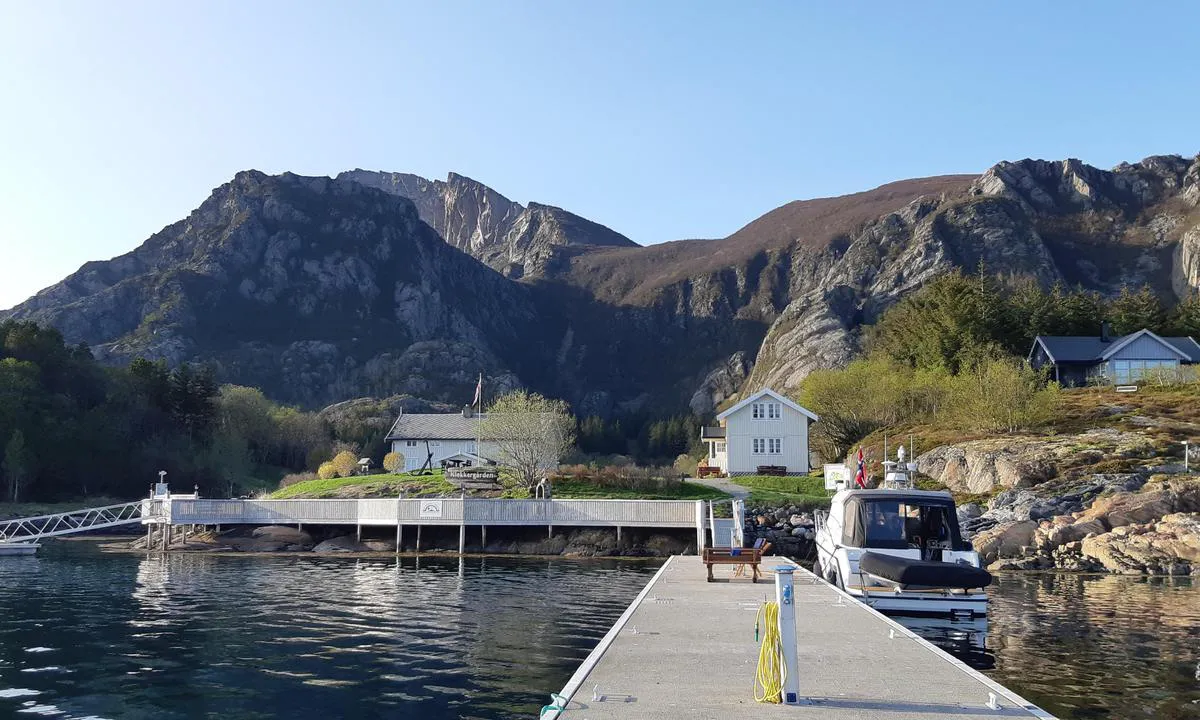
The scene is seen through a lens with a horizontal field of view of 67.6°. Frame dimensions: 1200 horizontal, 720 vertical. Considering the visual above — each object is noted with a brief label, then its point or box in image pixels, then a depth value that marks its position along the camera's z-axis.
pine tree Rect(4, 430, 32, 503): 73.38
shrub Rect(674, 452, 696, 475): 81.28
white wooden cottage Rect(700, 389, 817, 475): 66.56
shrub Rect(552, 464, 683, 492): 53.94
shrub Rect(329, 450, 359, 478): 76.19
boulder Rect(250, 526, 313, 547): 47.31
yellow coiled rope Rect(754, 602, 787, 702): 9.75
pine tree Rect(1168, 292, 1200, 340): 88.19
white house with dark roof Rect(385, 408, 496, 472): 78.62
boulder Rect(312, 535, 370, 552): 46.03
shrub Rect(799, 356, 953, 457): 67.62
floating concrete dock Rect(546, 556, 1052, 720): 9.46
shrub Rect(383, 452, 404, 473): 76.06
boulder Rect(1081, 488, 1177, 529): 37.97
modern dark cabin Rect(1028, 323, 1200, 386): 76.12
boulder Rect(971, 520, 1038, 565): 37.66
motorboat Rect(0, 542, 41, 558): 44.31
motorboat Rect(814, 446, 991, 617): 19.11
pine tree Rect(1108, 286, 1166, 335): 88.93
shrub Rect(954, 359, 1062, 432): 55.47
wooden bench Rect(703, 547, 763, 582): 23.33
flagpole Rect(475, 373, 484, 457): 63.45
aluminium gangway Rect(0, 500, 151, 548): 46.31
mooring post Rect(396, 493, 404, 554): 45.31
